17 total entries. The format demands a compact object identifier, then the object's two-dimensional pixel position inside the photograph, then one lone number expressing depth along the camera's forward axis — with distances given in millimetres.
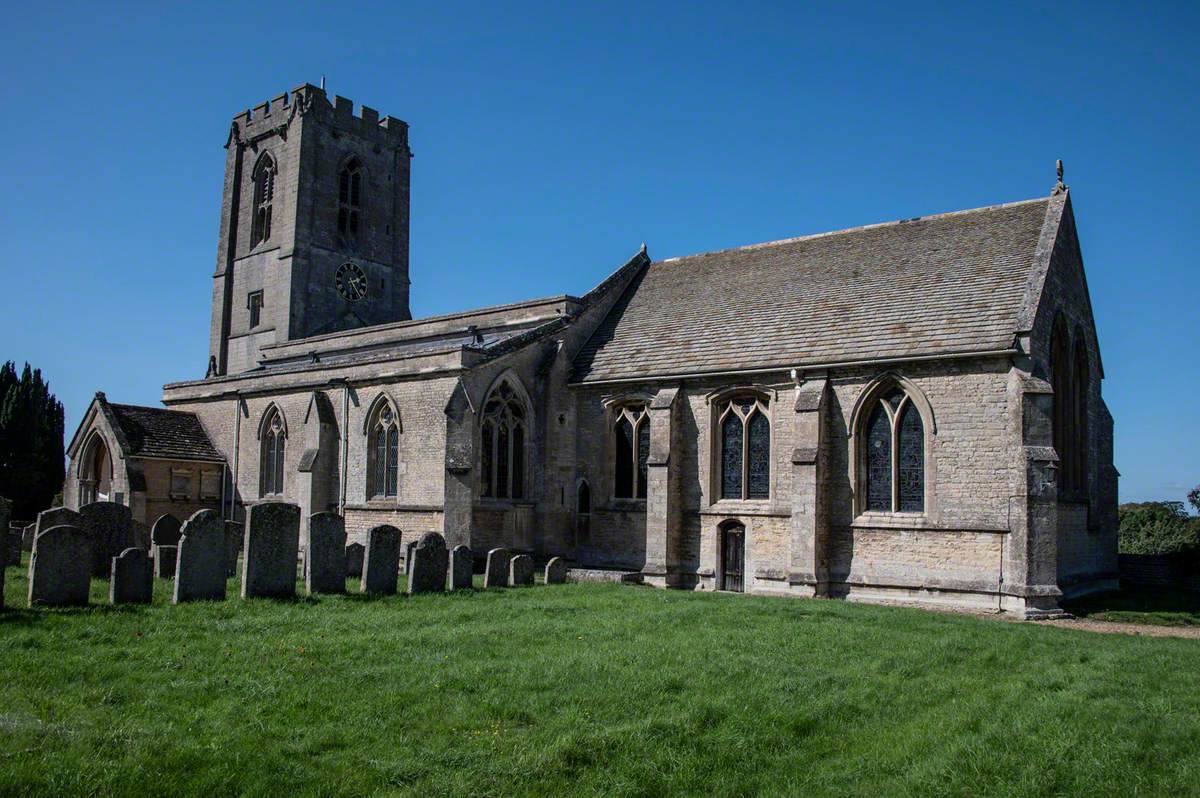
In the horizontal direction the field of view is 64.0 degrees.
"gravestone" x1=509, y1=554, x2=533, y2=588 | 21734
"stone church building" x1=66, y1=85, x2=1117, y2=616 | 20859
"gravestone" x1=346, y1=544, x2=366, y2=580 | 22281
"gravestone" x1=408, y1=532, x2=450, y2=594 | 18609
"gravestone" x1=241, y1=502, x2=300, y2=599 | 16391
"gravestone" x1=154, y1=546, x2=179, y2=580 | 19719
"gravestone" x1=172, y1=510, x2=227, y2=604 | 15758
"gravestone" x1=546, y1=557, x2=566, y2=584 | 23062
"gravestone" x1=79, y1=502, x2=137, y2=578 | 19781
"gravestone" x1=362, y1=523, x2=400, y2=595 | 18031
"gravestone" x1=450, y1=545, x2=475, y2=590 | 19531
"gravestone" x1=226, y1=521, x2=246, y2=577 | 16505
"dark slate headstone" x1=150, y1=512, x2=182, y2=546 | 21852
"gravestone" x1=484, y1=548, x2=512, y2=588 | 21109
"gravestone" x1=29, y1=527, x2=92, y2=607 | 14344
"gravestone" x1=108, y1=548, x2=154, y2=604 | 15211
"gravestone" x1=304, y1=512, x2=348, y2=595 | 17438
